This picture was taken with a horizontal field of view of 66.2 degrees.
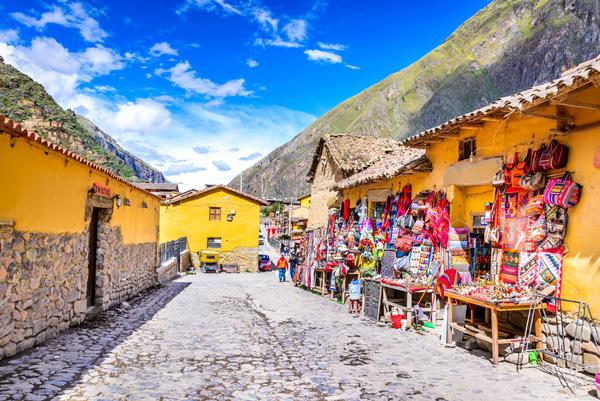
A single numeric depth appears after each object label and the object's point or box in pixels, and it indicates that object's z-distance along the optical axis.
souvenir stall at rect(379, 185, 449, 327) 9.82
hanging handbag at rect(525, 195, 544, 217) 7.07
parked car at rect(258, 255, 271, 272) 34.94
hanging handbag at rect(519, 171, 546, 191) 7.06
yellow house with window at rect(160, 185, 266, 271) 33.47
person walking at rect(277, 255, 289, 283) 23.00
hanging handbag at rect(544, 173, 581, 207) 6.48
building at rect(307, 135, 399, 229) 20.44
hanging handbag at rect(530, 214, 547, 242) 6.96
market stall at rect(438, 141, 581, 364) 6.73
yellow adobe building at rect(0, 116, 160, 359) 6.40
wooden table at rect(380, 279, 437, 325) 9.70
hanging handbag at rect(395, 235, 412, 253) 11.17
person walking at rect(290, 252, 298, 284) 23.11
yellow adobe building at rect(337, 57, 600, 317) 6.21
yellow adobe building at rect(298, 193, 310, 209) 54.44
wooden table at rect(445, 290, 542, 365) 6.71
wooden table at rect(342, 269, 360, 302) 14.02
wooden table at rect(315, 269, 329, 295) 16.03
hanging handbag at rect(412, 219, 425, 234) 10.65
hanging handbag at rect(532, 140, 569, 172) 6.75
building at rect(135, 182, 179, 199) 59.44
